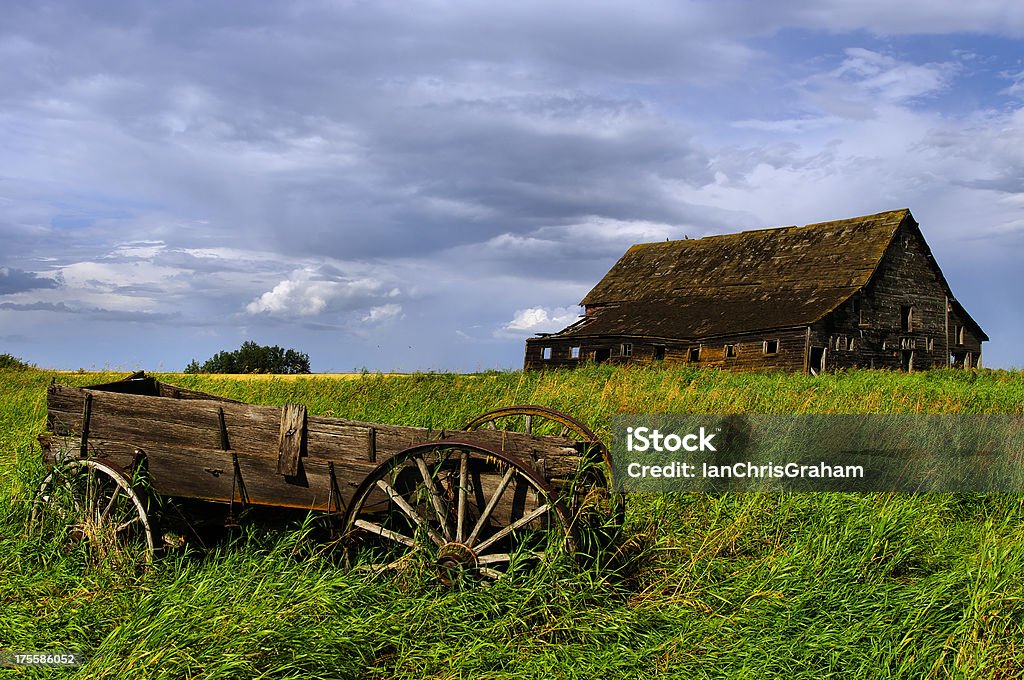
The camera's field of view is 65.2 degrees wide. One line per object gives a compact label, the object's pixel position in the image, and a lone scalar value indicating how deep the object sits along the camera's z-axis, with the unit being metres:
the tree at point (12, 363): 24.52
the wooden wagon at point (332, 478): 5.55
